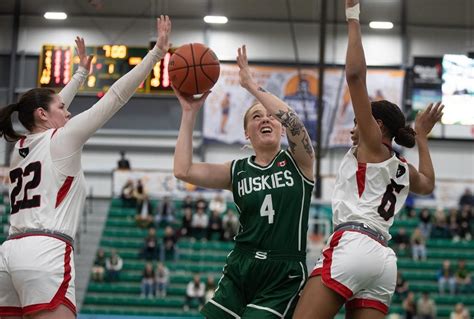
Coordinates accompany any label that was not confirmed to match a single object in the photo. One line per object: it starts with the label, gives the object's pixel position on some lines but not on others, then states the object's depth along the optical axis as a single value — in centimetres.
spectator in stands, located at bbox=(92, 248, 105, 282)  2012
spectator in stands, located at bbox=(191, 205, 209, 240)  2145
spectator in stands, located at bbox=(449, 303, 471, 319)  1828
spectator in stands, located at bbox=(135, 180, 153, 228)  2198
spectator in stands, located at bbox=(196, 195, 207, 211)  2170
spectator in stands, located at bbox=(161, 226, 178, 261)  2055
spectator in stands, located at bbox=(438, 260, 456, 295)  2048
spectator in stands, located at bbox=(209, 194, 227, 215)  2211
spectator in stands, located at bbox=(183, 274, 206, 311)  1892
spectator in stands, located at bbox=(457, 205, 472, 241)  2233
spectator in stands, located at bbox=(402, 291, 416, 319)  1865
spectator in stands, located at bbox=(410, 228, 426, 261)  2153
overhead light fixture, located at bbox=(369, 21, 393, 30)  2582
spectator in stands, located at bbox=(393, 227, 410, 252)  2141
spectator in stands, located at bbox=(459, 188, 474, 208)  2311
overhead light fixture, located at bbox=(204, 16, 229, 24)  2556
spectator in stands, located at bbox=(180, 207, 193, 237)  2134
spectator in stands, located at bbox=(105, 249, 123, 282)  2017
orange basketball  530
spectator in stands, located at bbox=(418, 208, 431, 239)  2244
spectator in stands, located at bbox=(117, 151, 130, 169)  2377
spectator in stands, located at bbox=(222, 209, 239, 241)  2137
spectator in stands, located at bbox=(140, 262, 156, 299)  1958
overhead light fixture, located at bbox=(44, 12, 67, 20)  2492
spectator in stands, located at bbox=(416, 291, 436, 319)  1872
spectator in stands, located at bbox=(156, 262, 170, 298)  1966
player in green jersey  487
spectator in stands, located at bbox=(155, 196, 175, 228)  2202
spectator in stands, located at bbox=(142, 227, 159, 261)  2067
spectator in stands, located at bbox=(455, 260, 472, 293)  2036
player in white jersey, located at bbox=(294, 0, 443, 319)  448
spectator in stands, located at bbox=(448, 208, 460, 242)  2250
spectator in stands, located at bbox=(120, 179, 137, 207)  2292
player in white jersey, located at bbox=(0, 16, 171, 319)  452
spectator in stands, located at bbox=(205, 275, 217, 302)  1888
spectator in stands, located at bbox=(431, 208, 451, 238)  2256
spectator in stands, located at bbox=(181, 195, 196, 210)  2200
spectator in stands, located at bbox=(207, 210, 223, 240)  2150
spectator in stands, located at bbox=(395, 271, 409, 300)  1955
